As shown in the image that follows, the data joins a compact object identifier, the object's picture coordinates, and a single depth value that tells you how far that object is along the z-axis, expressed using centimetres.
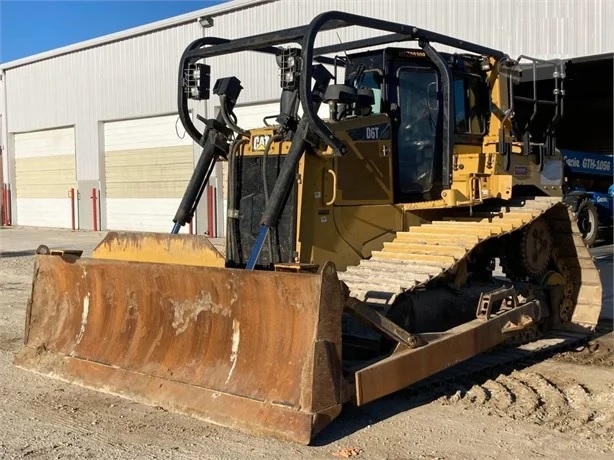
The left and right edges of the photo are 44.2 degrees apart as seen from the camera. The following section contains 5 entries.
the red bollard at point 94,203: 2397
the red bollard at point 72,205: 2502
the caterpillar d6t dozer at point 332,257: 495
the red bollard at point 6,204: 2836
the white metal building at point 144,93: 1417
